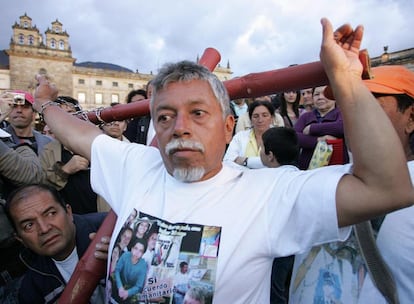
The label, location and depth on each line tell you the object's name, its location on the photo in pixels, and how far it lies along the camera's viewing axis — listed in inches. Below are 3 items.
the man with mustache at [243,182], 38.3
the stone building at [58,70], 1781.5
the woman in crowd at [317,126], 117.4
